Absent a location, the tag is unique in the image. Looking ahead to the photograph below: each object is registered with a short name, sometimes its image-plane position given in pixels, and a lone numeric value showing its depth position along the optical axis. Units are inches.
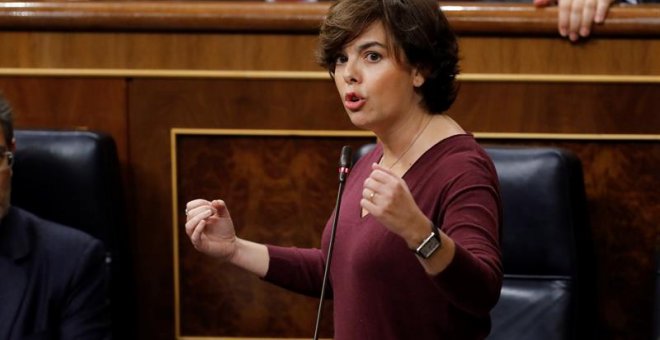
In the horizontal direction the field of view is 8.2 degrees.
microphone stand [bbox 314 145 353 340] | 327.3
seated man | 365.6
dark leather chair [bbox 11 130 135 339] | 374.3
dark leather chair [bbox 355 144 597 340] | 364.1
